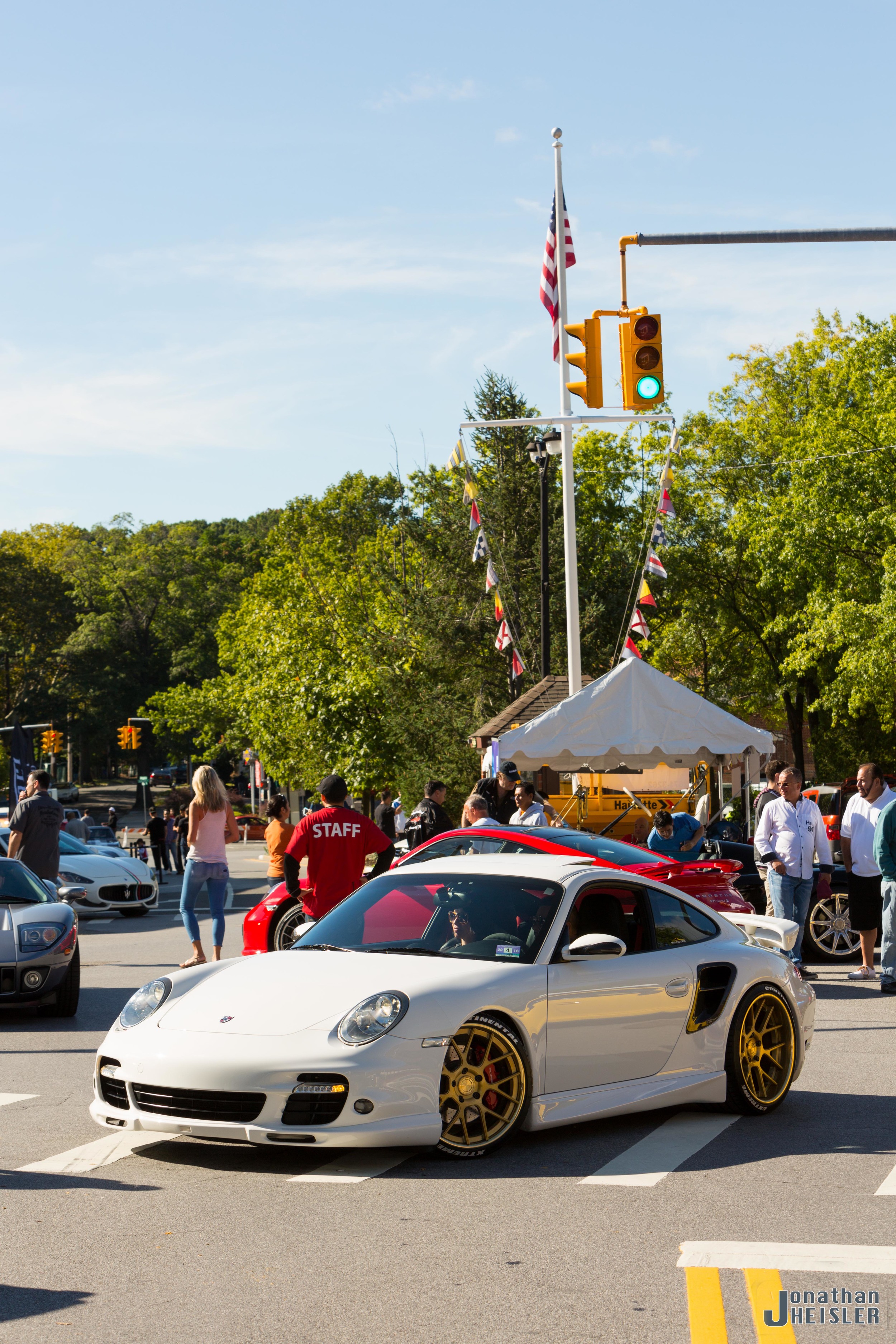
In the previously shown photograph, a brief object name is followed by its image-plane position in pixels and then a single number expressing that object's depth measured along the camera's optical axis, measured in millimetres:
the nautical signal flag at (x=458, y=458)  26281
